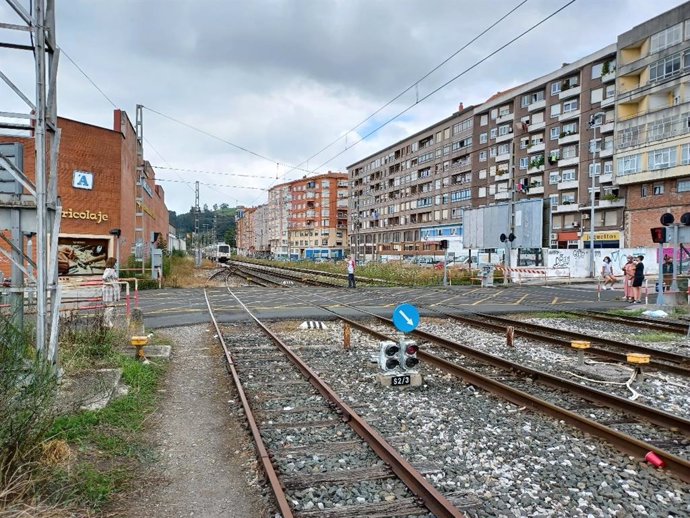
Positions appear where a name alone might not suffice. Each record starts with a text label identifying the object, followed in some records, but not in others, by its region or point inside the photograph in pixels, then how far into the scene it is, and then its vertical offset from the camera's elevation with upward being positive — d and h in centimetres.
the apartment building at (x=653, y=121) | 4166 +1121
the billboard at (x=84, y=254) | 2988 -29
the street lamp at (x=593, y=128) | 3742 +1163
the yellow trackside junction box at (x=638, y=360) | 805 -167
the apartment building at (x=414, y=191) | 7425 +1017
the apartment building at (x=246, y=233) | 17162 +602
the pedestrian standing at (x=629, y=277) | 2130 -101
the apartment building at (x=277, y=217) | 12594 +865
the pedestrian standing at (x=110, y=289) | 1187 -121
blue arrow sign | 852 -110
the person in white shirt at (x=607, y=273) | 2744 -113
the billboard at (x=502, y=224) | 2998 +172
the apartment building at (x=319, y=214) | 12050 +867
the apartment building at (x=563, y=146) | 5169 +1198
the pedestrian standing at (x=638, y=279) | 1989 -102
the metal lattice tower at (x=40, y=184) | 611 +80
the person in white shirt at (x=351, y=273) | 2756 -119
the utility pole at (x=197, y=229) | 6013 +242
